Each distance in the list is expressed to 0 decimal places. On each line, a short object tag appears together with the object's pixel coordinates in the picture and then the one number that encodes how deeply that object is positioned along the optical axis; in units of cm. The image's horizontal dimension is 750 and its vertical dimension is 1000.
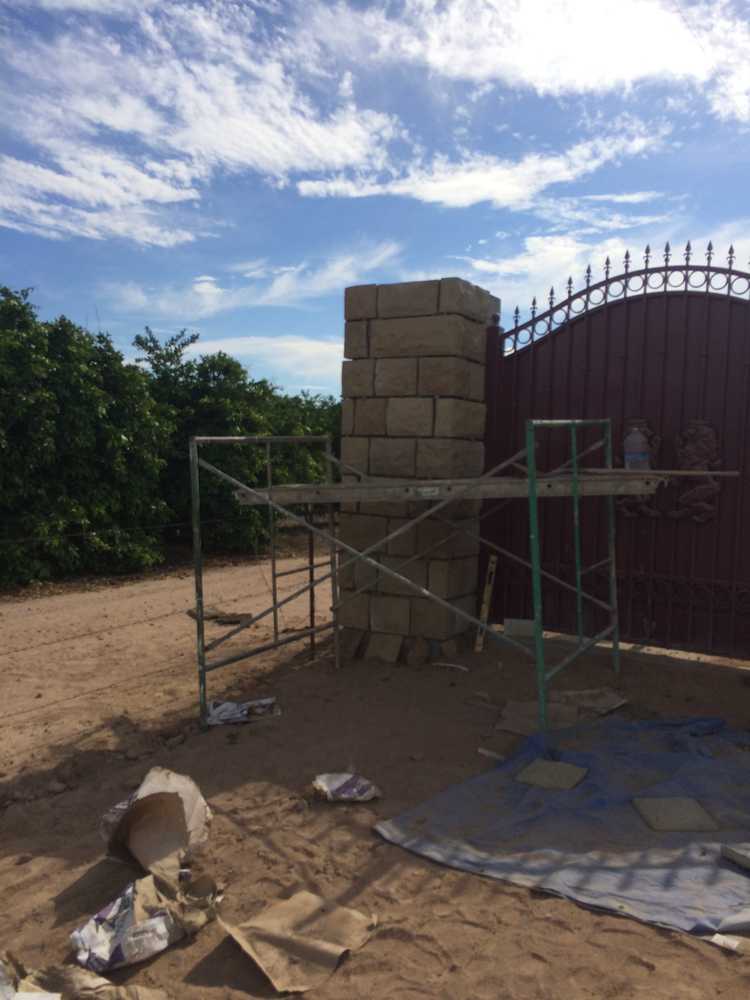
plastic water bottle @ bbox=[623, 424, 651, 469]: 598
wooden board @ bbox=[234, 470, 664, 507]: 494
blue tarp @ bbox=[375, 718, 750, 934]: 319
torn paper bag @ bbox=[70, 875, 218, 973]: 297
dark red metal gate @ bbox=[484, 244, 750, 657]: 587
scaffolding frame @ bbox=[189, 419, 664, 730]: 462
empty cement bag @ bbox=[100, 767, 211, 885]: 359
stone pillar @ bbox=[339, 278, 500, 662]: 628
